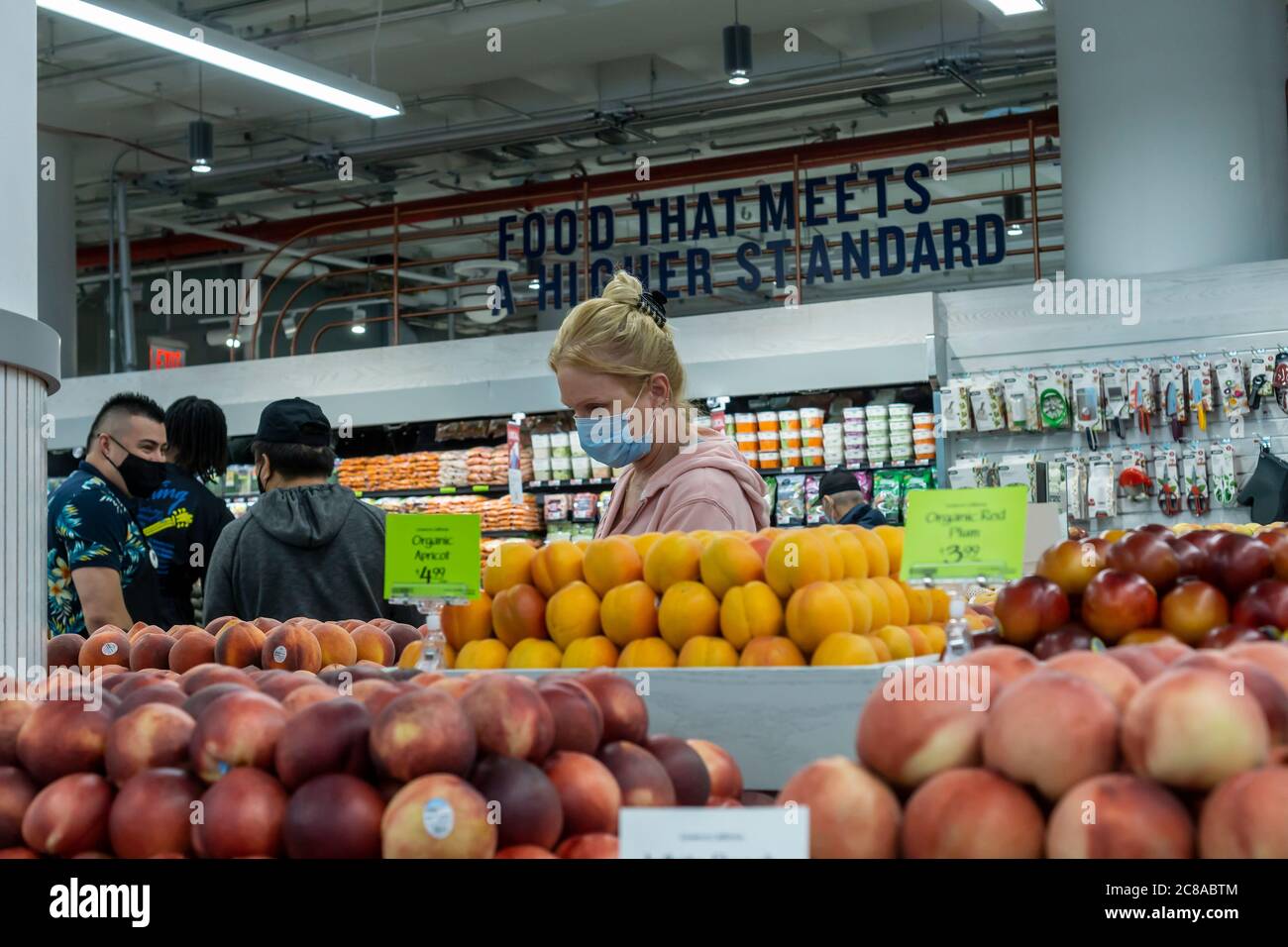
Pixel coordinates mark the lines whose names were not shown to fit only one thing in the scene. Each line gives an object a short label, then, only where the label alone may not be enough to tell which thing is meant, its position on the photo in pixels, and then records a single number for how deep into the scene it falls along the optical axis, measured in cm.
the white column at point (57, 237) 1227
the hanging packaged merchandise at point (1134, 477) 635
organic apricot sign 202
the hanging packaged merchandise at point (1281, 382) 606
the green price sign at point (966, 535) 165
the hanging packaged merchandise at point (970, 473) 670
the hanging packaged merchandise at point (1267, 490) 582
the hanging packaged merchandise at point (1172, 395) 627
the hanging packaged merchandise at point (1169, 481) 636
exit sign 1158
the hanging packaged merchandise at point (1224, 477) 623
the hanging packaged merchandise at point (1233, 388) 618
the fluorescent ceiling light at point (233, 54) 667
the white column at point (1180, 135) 673
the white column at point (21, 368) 221
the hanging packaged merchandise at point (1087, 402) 646
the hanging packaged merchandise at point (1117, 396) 641
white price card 97
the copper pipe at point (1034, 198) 798
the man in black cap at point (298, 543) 354
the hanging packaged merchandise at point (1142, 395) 634
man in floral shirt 375
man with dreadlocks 445
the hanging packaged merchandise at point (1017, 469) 659
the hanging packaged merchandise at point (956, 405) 673
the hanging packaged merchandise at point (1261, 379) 614
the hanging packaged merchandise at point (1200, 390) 624
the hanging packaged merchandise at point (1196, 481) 628
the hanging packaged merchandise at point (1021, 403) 661
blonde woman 279
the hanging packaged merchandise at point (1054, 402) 652
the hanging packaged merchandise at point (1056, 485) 654
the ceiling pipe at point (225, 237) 1384
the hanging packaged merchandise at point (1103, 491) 641
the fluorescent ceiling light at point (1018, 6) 684
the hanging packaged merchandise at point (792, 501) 775
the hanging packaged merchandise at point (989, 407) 668
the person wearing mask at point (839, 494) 692
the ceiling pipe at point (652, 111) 1001
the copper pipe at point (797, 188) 847
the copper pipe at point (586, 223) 944
